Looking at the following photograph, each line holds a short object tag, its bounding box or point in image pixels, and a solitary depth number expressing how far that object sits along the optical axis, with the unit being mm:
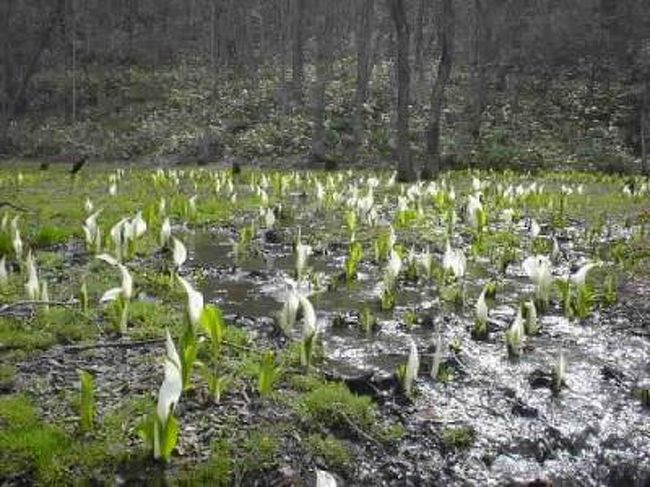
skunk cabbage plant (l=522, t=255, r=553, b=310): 6488
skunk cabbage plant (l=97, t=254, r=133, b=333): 4742
